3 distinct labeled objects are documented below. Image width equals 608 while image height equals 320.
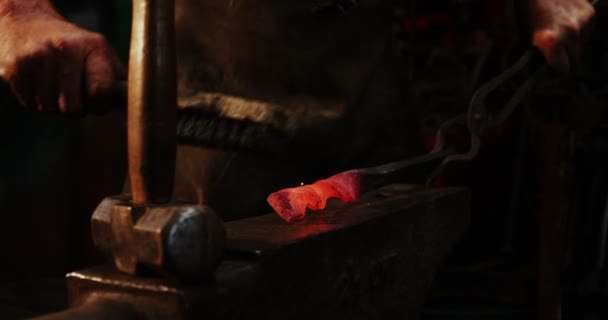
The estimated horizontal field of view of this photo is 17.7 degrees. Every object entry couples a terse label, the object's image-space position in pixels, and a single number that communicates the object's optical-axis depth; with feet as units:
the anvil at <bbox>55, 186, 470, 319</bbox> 4.33
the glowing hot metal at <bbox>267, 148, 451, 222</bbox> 5.00
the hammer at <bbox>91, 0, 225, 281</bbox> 4.27
